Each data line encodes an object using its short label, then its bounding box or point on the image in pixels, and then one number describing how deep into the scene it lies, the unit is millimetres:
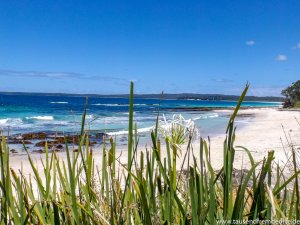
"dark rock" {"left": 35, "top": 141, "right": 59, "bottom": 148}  11233
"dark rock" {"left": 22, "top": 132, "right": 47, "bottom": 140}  12813
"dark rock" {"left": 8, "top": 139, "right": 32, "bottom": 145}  11331
